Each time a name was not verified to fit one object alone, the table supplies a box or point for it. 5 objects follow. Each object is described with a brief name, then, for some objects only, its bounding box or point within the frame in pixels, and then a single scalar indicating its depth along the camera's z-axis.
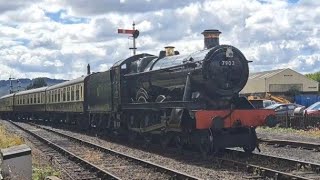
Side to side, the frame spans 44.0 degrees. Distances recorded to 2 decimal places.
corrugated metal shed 61.47
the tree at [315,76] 84.39
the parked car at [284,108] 27.45
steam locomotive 11.12
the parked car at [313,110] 23.55
